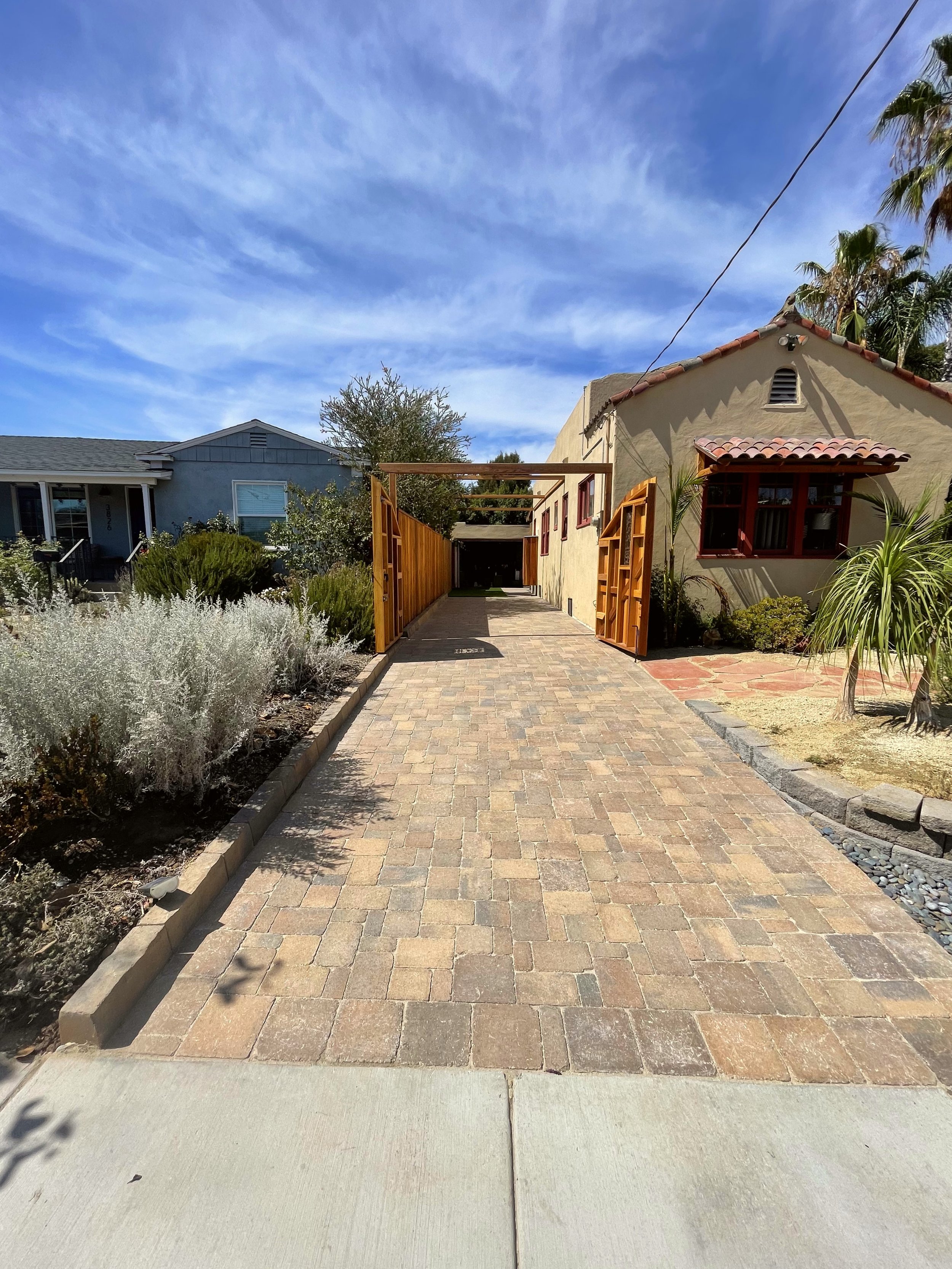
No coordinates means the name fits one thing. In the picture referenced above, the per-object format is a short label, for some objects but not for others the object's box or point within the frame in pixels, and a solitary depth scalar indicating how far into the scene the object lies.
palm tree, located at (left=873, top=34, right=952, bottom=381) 11.62
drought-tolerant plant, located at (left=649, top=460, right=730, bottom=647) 8.80
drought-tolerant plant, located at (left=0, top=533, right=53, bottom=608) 9.27
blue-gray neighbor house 15.28
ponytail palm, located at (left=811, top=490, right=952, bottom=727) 4.16
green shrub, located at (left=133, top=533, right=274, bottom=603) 9.02
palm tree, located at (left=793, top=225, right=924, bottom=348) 14.79
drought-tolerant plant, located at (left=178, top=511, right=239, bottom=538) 15.12
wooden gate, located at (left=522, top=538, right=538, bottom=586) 24.45
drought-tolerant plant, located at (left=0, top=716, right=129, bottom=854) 2.71
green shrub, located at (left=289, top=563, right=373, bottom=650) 7.82
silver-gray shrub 2.96
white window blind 15.60
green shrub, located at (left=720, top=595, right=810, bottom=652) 8.13
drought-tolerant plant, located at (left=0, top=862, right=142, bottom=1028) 2.06
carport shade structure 9.04
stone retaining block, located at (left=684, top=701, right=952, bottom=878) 3.07
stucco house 8.91
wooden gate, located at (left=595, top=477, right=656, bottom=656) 7.80
